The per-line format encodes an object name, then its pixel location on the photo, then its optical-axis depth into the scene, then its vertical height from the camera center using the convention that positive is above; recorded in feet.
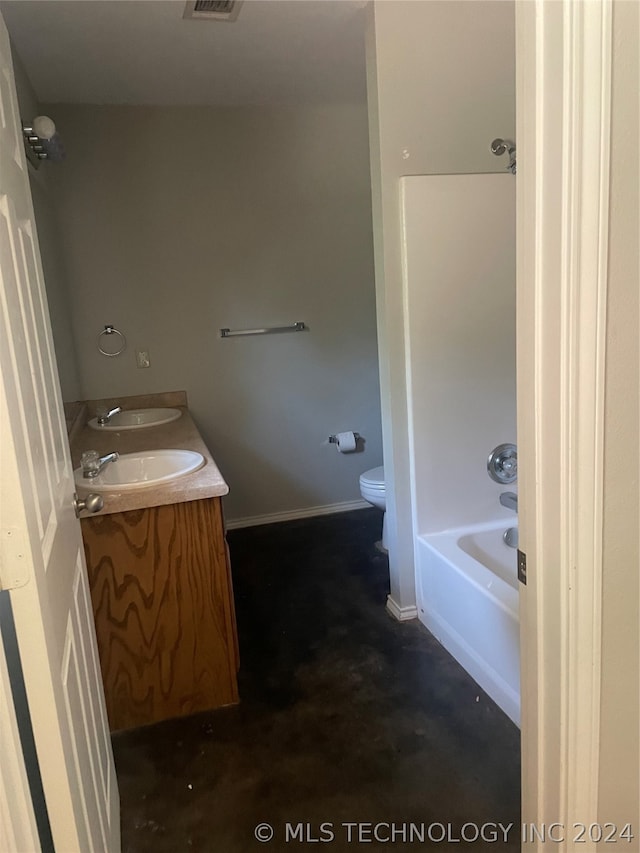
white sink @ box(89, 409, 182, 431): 10.64 -1.84
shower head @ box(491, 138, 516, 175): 7.09 +1.47
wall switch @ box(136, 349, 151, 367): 11.26 -0.88
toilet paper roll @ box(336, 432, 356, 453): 12.35 -2.82
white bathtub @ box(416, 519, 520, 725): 6.44 -3.52
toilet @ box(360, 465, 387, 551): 10.27 -3.15
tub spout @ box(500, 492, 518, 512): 7.94 -2.68
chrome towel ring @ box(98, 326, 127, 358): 10.97 -0.55
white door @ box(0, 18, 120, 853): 2.80 -1.16
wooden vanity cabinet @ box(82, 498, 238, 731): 6.40 -3.08
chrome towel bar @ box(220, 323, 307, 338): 11.57 -0.58
